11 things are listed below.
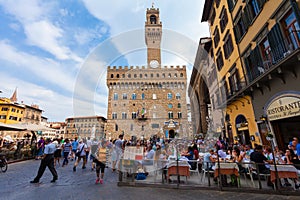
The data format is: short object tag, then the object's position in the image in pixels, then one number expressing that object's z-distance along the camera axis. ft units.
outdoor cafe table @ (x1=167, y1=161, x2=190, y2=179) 14.19
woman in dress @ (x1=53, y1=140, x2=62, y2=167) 24.14
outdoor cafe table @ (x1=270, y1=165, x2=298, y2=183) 11.62
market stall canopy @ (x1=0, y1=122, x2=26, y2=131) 28.25
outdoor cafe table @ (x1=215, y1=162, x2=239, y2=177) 12.95
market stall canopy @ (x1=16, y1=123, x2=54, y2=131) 33.95
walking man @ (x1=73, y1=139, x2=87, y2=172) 22.39
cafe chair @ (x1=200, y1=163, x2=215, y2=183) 15.47
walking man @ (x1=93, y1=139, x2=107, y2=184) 14.66
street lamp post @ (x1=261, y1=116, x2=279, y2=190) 23.05
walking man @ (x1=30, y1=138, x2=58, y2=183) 14.84
